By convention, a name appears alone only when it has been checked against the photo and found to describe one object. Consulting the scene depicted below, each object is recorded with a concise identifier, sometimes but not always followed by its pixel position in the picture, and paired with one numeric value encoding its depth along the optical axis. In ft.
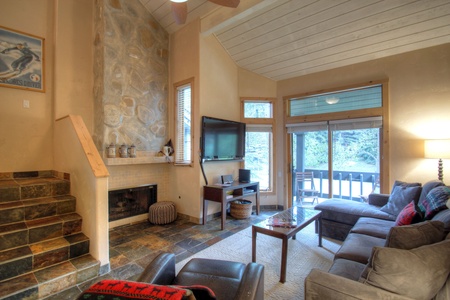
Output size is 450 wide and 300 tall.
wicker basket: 14.53
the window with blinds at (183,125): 14.55
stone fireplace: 12.15
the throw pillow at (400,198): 9.59
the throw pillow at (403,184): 10.31
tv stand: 12.68
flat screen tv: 13.58
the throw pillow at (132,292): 2.22
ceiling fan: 7.91
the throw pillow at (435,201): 7.17
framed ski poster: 10.50
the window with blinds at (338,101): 13.51
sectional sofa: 3.92
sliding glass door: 13.69
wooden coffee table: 7.62
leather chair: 4.23
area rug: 7.32
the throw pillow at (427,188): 8.80
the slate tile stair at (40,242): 6.54
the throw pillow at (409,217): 7.23
